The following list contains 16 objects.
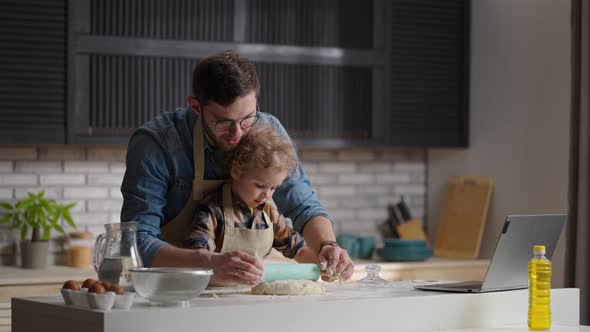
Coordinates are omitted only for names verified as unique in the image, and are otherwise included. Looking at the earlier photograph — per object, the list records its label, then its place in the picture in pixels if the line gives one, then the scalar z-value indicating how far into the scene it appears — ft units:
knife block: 20.06
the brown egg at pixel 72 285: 8.25
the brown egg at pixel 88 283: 7.95
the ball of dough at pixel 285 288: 9.12
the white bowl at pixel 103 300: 7.73
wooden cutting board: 19.36
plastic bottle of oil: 9.45
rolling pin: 9.75
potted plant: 16.56
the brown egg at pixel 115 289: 7.91
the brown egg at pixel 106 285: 7.93
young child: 10.57
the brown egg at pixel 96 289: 7.76
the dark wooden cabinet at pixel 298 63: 16.98
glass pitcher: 8.46
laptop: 9.50
